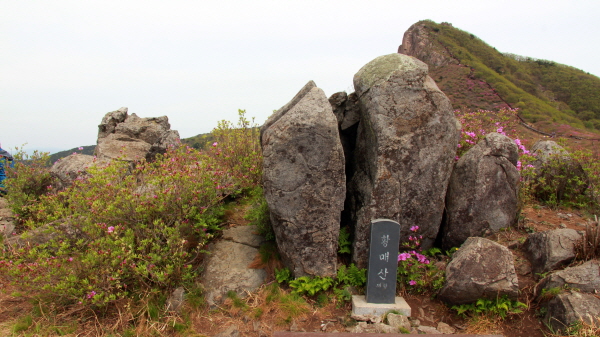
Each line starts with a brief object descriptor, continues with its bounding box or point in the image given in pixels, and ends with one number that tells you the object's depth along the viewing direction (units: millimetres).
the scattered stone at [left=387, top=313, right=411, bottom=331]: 4527
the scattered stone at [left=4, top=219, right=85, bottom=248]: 5321
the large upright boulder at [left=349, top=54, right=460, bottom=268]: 5348
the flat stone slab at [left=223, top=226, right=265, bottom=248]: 6211
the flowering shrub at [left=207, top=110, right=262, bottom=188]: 7504
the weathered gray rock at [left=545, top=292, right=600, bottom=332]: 4121
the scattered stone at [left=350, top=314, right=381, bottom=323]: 4699
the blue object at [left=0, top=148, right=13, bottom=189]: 8964
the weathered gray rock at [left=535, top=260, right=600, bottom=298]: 4484
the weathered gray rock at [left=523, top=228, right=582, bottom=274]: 4965
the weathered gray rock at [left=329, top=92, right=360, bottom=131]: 6324
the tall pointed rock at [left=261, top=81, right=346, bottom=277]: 4973
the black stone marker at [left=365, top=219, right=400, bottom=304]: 4902
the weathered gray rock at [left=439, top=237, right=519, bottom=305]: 4582
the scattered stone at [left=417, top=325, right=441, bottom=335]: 4469
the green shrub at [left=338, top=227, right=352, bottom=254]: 5648
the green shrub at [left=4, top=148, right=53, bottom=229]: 8234
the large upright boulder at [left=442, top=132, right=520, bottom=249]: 5707
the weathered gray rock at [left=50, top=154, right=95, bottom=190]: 8344
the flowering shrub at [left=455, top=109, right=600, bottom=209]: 7254
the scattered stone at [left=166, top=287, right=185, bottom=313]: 4750
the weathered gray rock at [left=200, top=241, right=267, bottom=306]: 5215
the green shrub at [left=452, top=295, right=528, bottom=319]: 4551
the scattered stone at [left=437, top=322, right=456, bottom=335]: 4465
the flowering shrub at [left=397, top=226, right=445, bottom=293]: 5102
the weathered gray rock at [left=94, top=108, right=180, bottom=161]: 10323
